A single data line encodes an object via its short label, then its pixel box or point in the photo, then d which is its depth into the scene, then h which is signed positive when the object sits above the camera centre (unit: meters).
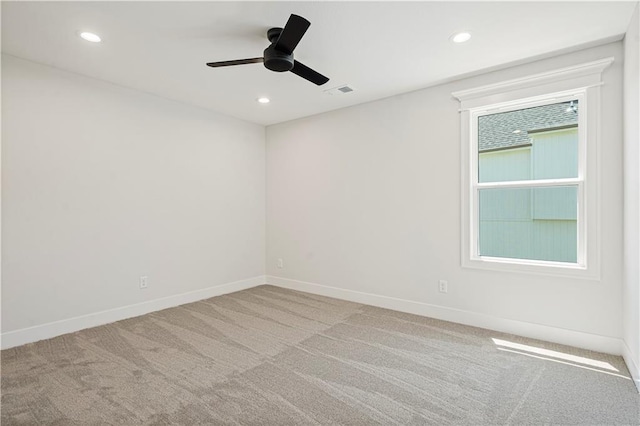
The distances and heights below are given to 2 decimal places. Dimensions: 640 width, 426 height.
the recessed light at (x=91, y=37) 2.48 +1.40
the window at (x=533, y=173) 2.74 +0.37
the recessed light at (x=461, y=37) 2.47 +1.38
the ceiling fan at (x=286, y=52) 2.03 +1.16
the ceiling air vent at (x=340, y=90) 3.57 +1.40
